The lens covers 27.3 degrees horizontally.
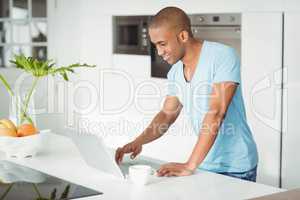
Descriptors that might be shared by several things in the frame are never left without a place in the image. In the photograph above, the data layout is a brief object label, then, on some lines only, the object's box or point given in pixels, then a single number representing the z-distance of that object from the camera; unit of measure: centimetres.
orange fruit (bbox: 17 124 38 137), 248
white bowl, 247
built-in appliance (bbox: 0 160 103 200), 192
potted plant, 247
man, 254
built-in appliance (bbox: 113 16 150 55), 486
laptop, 215
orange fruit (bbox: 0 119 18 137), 246
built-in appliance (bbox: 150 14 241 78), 402
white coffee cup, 204
